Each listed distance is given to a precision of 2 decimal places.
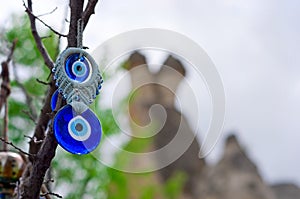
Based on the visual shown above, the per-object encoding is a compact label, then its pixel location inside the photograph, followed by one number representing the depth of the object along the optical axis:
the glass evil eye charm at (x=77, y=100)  1.13
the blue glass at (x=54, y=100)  1.21
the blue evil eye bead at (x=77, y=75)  1.15
